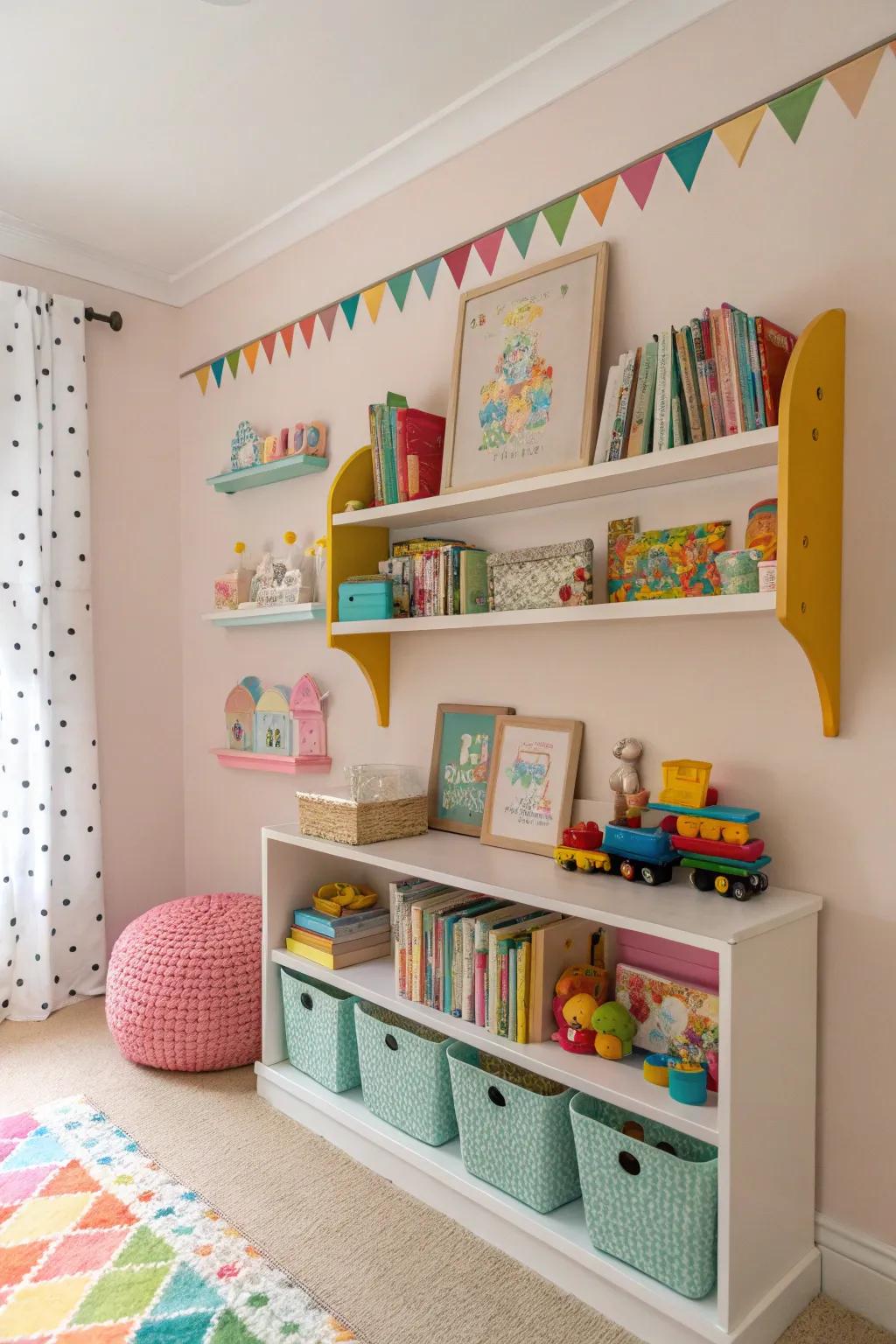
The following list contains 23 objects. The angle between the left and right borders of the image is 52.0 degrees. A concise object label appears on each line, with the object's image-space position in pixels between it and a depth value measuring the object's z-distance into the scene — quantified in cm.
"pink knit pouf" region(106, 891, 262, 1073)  230
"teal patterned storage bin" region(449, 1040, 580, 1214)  162
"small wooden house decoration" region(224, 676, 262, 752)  290
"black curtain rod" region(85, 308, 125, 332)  296
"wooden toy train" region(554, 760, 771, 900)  155
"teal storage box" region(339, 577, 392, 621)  215
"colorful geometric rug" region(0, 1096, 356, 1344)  149
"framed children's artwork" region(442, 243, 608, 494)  186
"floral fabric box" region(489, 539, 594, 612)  180
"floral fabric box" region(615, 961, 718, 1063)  156
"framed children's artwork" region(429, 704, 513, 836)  215
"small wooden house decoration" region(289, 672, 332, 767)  263
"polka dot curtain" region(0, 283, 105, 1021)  274
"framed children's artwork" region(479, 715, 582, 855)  194
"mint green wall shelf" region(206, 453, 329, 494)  258
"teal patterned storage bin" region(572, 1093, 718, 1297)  139
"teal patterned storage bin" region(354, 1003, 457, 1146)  184
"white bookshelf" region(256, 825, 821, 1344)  135
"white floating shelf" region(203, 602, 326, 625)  255
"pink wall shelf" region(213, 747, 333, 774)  262
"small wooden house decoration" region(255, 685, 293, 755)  276
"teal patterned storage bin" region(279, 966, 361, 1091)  208
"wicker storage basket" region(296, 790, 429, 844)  206
